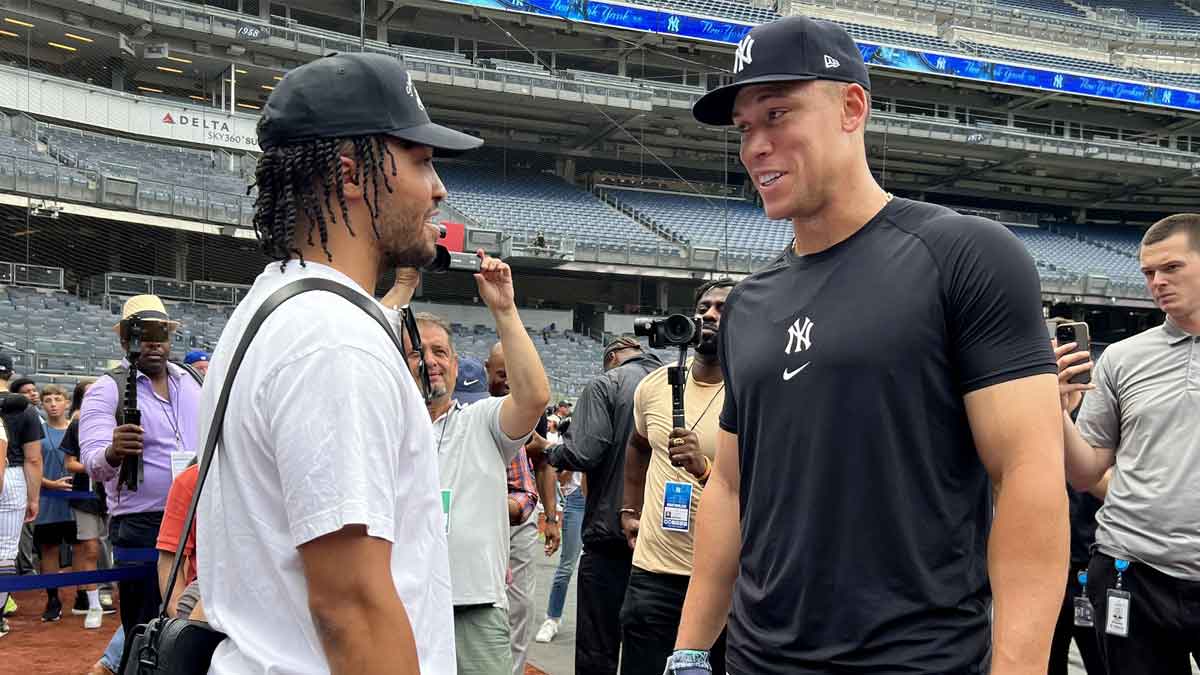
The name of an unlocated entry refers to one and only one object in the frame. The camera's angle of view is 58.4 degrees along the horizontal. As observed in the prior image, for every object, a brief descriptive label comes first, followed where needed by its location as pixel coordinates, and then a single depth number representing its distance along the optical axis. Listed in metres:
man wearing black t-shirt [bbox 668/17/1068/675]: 1.82
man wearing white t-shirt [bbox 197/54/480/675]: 1.46
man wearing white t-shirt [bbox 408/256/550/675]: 3.75
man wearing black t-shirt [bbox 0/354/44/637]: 7.49
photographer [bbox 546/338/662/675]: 5.35
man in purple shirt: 5.46
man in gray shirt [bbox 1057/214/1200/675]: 3.56
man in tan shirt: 4.23
